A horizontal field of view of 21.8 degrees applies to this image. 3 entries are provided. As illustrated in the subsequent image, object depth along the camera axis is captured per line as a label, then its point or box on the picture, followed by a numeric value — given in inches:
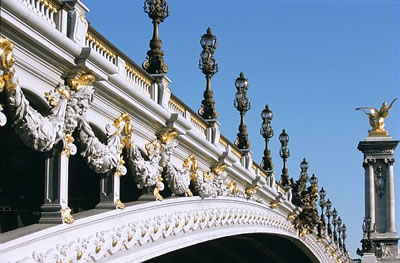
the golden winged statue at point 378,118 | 3577.8
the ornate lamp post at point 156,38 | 756.6
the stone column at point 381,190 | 3280.0
